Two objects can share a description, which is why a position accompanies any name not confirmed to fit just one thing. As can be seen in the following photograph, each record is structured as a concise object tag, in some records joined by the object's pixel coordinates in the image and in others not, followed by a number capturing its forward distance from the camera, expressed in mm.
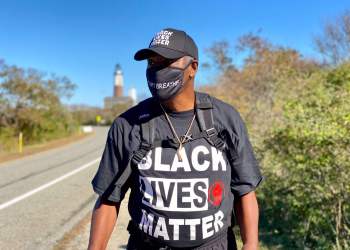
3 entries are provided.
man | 2014
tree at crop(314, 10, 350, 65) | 23594
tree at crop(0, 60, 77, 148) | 29062
